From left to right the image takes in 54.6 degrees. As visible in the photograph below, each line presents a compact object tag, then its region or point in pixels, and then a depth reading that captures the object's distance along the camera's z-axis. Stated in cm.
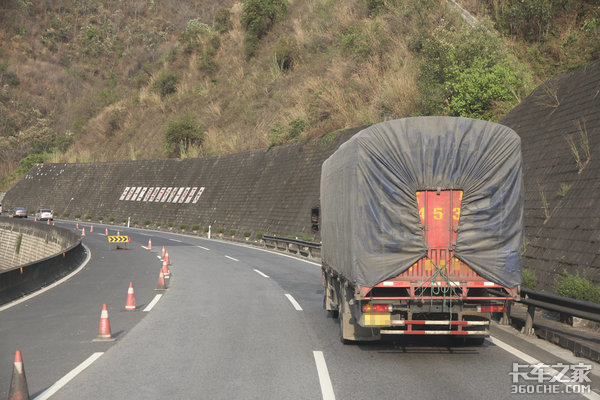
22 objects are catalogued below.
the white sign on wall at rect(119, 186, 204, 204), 5294
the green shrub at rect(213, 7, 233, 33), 8106
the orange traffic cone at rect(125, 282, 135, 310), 1325
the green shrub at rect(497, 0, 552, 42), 2730
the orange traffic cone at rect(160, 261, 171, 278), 2043
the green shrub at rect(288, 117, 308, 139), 4506
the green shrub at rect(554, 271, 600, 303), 1022
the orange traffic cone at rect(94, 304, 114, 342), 1005
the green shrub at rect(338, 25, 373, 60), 4459
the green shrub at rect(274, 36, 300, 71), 6209
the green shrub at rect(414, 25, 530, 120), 2434
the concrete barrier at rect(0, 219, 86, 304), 1566
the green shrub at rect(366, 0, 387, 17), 4828
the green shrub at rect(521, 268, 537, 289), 1275
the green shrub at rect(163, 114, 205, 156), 6334
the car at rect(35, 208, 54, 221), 6134
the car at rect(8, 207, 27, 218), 6538
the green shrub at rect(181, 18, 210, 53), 8454
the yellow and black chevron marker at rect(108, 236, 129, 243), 3183
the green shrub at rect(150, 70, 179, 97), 7950
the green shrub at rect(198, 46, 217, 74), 7675
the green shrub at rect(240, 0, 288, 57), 7044
